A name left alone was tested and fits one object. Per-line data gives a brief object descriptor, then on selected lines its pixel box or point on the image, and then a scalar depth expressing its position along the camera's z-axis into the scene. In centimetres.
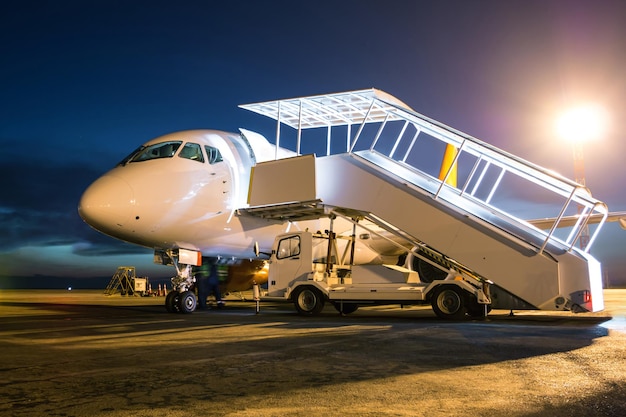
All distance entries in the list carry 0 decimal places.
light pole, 2144
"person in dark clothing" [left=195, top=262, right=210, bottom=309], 1706
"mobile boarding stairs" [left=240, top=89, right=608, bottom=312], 1134
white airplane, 1310
